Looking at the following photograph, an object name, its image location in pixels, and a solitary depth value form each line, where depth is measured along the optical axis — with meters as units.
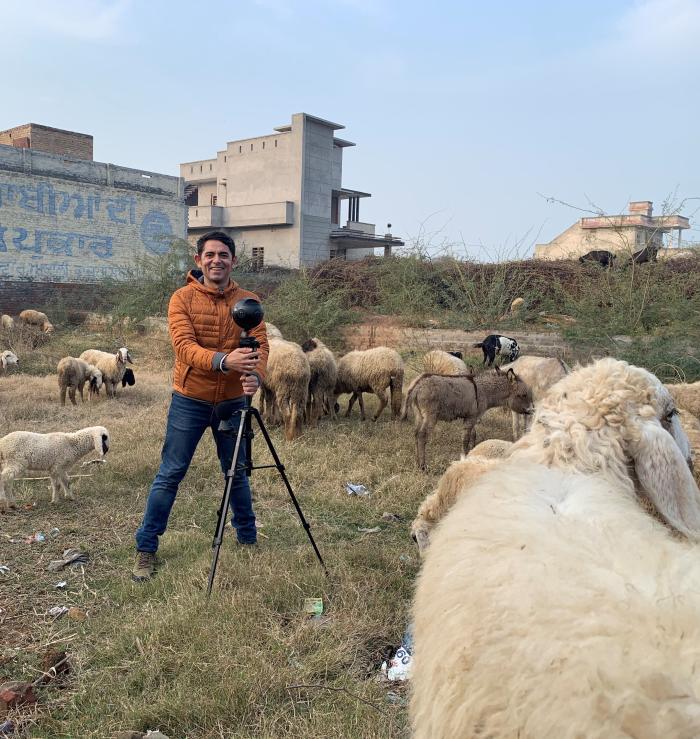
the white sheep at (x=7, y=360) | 12.06
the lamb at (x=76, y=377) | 9.55
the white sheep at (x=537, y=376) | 8.18
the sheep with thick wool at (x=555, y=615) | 0.99
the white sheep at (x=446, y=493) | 3.49
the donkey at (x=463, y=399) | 6.98
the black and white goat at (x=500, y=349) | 11.30
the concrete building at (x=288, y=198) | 37.56
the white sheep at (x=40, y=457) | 5.36
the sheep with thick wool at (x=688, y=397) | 4.91
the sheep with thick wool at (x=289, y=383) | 8.02
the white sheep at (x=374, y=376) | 9.31
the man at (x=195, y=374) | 3.92
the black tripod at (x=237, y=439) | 3.53
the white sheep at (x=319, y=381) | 8.95
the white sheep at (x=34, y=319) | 18.58
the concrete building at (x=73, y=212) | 22.02
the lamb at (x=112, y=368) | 10.53
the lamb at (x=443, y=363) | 10.17
